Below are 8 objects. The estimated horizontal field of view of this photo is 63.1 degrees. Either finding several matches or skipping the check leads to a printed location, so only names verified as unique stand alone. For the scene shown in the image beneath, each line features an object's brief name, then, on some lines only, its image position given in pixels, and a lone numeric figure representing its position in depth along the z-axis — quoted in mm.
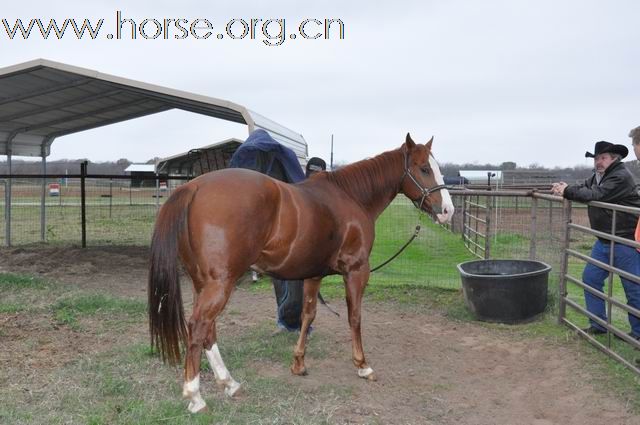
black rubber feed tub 5355
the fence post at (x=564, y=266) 5266
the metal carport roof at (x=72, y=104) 7316
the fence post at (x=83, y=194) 10109
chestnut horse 3197
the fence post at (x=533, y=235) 5983
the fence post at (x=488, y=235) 6855
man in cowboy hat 4473
